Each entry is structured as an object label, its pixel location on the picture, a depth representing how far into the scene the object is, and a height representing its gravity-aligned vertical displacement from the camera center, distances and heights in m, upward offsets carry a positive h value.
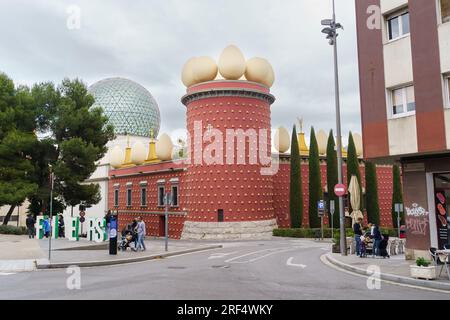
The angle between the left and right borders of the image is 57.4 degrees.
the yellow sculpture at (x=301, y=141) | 42.41 +6.40
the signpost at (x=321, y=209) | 31.21 -0.50
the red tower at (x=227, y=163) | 33.41 +3.35
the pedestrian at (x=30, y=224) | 25.56 -1.07
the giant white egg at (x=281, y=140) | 39.81 +6.07
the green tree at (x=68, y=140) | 31.95 +5.27
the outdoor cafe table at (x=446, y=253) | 11.50 -1.52
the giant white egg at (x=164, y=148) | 39.69 +5.50
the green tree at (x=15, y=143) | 29.95 +4.76
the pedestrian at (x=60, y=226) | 27.45 -1.30
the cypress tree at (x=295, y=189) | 36.17 +1.22
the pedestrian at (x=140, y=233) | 20.38 -1.36
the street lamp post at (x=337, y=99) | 18.08 +4.56
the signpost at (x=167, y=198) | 21.81 +0.35
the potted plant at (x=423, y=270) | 11.31 -1.92
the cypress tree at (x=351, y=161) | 39.34 +3.90
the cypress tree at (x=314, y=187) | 36.72 +1.38
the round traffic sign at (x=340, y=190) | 17.75 +0.52
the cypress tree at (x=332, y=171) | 37.75 +2.86
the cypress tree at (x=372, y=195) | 39.69 +0.63
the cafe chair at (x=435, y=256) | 12.28 -1.66
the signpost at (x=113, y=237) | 18.06 -1.36
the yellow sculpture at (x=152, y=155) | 42.41 +5.24
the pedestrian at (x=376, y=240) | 17.25 -1.61
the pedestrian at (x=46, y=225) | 25.58 -1.15
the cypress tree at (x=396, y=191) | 41.72 +1.03
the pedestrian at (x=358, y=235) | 17.76 -1.46
